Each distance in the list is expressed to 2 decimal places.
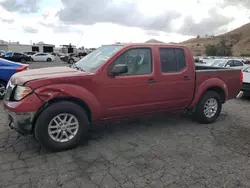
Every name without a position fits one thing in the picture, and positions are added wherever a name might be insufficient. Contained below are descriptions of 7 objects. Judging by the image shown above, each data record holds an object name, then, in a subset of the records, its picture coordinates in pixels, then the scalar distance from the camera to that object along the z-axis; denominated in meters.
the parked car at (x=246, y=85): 8.05
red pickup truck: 3.58
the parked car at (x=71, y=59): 31.67
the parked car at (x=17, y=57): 29.70
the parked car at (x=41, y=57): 35.82
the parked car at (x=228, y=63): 14.22
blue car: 7.34
